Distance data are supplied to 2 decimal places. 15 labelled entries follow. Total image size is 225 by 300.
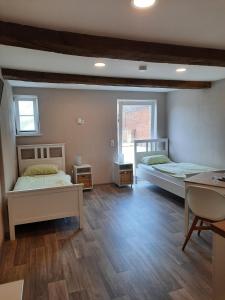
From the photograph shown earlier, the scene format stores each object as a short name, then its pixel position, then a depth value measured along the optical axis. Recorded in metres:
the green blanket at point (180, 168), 4.16
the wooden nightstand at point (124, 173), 5.07
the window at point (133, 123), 5.56
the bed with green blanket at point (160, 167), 4.07
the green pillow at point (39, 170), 4.25
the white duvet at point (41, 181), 3.33
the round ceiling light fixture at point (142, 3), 1.42
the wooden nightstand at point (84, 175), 4.86
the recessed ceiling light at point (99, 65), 2.85
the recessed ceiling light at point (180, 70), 3.30
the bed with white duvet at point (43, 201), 2.93
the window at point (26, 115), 4.73
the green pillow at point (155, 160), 5.17
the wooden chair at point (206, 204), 2.23
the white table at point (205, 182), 2.47
